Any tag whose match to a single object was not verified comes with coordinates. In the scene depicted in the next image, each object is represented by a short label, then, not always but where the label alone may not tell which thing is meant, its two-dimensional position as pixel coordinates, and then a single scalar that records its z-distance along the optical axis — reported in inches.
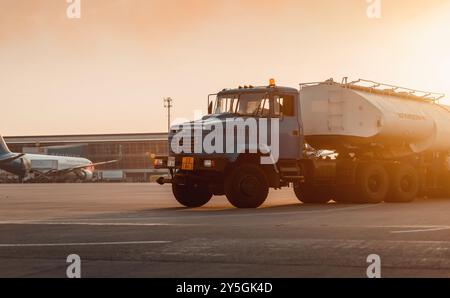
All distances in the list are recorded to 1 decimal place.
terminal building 5930.1
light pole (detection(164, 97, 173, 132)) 4057.6
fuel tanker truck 792.9
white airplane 3982.0
